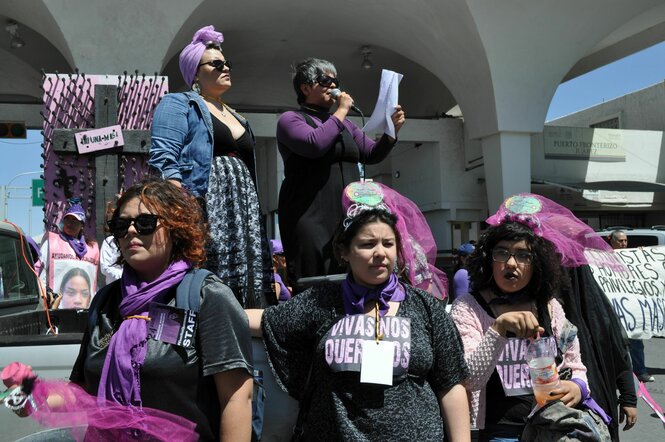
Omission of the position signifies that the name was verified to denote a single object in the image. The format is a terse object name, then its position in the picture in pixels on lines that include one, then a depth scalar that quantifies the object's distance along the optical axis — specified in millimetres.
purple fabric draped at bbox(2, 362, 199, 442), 1898
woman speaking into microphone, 3207
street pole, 35700
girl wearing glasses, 2662
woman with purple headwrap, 2914
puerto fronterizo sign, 19031
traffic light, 16016
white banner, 6832
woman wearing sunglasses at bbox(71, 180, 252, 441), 1995
